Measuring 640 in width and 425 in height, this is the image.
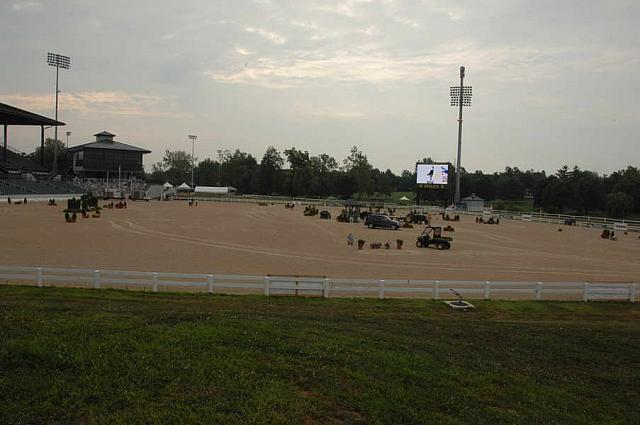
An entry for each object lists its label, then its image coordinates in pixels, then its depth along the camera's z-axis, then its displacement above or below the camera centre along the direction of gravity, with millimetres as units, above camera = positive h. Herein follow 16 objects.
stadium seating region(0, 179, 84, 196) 70625 -1288
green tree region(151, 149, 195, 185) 190875 +3950
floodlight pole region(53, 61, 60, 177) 92212 +7688
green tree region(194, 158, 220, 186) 180775 +3532
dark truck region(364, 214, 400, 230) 48875 -2735
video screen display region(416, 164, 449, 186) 85438 +3481
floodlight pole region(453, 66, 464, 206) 85250 +9954
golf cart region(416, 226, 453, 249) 33906 -2978
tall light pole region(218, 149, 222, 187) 166250 +5161
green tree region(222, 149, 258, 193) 159875 +4747
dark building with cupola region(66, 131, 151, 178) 111062 +5087
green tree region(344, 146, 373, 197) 138625 +5417
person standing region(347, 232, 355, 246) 33312 -3082
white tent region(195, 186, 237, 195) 127562 -938
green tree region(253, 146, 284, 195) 151125 +3653
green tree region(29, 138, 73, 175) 124500 +5784
